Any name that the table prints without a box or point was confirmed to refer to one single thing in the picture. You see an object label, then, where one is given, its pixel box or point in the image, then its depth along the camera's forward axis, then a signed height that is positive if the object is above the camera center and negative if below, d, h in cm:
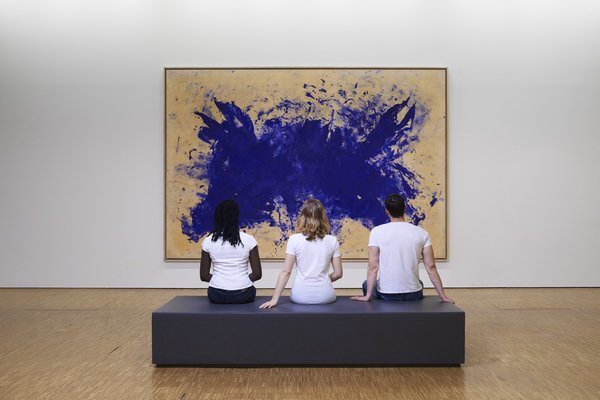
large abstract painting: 1133 +74
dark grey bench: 585 -121
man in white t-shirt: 637 -59
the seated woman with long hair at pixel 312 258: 610 -57
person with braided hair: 618 -59
